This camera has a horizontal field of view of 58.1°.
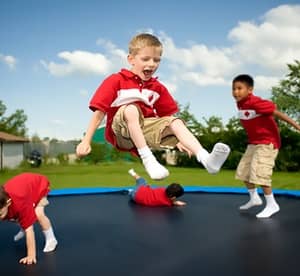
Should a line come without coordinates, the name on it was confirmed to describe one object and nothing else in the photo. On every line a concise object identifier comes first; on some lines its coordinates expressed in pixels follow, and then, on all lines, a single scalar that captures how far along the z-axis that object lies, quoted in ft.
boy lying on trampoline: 7.48
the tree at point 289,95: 20.39
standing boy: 6.35
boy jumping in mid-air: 3.45
